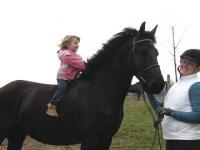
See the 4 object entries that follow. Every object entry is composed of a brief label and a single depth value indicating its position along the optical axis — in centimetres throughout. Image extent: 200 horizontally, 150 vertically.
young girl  617
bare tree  2204
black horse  557
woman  436
